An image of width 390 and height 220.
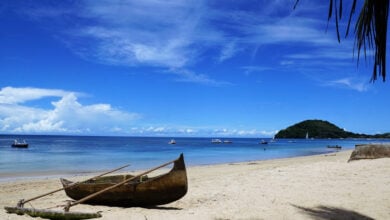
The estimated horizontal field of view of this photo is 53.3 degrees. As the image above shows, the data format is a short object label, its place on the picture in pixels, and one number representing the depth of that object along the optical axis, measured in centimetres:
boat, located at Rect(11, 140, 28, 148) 4781
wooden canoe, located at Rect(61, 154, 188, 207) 755
